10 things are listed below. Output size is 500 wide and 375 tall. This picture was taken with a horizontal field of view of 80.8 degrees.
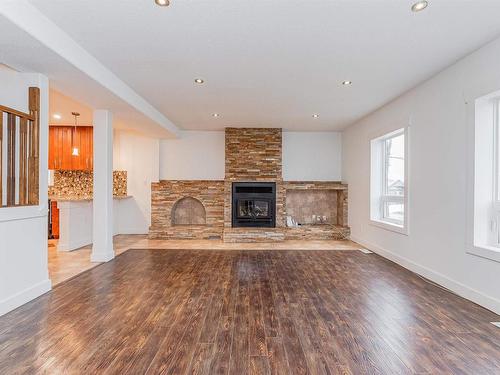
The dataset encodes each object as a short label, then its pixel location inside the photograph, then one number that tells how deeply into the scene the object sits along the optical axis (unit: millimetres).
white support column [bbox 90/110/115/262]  4574
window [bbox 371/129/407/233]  4896
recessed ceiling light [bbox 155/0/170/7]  2186
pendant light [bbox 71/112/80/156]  5573
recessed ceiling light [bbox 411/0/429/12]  2203
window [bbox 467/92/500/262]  3000
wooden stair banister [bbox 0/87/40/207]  2811
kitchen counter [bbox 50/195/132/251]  5223
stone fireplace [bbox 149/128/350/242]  6641
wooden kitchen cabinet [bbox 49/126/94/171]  6430
